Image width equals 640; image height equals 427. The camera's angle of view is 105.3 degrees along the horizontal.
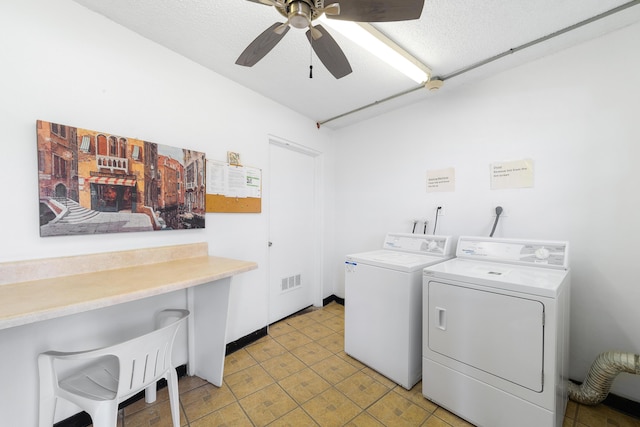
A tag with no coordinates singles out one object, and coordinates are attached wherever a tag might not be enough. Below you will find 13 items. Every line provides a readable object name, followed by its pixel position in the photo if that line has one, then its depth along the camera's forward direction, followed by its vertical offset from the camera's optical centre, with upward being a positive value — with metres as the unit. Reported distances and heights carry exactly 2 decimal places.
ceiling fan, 1.06 +0.90
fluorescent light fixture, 1.53 +1.16
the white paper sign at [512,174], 2.07 +0.29
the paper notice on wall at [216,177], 2.18 +0.29
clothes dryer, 1.33 -0.78
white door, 2.95 -0.29
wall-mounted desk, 1.04 -0.39
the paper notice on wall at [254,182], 2.51 +0.28
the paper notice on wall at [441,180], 2.50 +0.29
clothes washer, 1.88 -0.83
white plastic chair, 1.12 -0.86
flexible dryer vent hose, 1.52 -1.11
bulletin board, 2.20 +0.20
